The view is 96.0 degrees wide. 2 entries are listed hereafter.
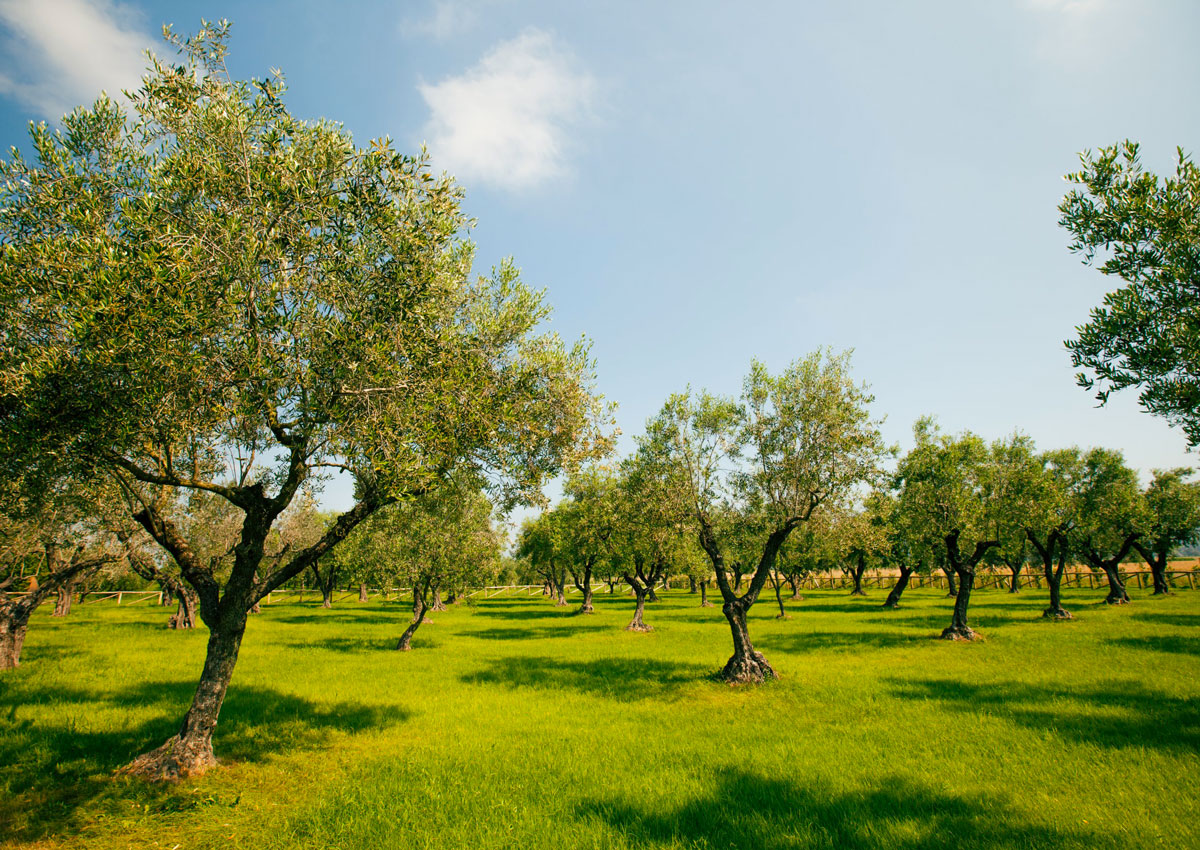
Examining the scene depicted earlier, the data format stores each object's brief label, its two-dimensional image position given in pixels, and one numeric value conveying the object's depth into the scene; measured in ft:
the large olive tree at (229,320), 33.01
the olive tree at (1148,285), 41.83
